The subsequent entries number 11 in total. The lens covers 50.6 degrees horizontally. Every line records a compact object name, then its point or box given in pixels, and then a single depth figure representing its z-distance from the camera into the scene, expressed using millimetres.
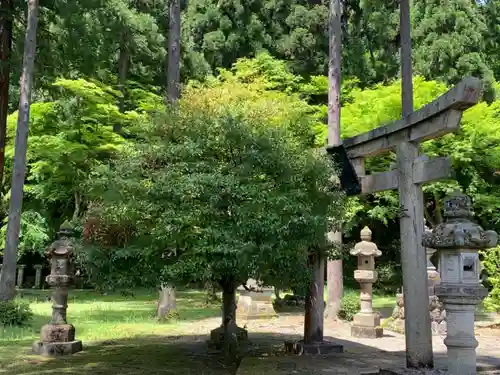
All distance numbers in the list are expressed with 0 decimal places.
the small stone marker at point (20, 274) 20838
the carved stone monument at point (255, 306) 12781
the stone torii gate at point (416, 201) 5887
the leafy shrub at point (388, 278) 20094
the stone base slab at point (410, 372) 5829
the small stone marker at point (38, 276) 21031
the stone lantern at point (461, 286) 5207
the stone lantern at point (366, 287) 10141
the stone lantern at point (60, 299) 8219
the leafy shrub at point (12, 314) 10883
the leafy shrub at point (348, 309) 12641
